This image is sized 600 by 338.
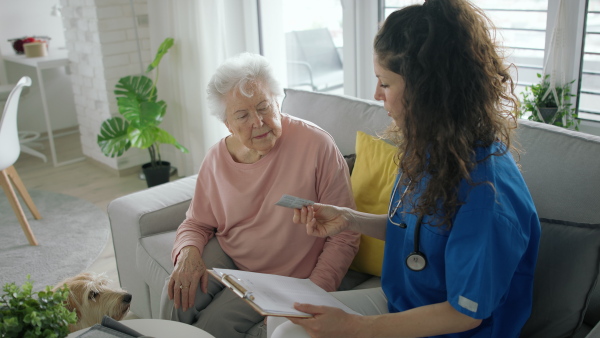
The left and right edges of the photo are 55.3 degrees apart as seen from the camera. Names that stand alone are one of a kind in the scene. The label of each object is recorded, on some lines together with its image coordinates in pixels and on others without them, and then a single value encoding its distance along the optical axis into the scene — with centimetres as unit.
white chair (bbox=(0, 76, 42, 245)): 297
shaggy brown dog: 162
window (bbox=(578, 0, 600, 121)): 214
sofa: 130
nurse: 111
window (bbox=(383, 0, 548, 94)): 232
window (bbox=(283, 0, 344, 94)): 314
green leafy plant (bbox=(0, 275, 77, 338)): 115
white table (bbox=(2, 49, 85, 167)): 412
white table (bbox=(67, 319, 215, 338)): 143
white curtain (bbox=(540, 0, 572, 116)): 212
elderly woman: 172
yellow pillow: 177
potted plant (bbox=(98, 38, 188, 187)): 352
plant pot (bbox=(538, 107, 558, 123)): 216
